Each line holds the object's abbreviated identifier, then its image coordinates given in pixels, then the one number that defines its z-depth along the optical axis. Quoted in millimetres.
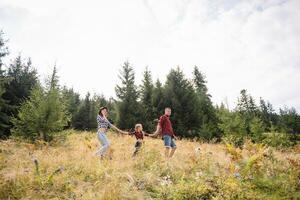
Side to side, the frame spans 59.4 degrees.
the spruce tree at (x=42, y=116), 14133
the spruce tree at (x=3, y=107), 20116
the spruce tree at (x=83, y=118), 35312
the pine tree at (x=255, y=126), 24034
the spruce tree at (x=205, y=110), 25128
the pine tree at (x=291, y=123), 31775
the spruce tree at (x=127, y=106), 24406
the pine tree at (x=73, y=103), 35281
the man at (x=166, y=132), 9977
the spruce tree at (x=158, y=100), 26641
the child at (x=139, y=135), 10297
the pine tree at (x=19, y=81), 24781
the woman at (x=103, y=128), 9616
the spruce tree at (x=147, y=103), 24656
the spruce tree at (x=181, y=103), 25000
